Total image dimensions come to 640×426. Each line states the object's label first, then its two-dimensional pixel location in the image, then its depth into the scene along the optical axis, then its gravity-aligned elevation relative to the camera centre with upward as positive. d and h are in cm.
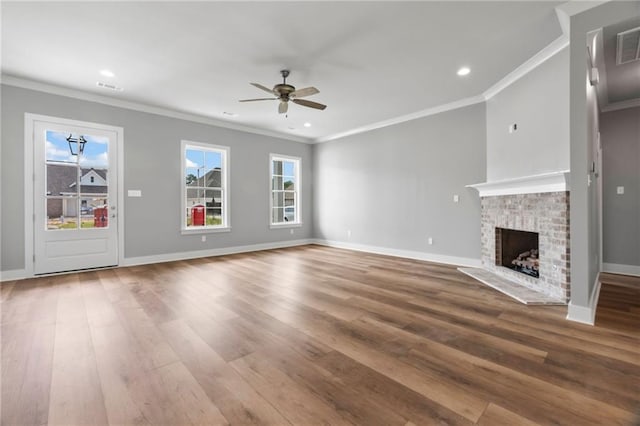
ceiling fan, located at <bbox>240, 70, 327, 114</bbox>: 359 +165
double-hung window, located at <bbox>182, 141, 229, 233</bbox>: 582 +57
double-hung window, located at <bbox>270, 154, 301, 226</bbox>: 733 +63
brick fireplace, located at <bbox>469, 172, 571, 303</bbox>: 302 -14
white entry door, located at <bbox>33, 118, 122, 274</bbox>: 433 +31
